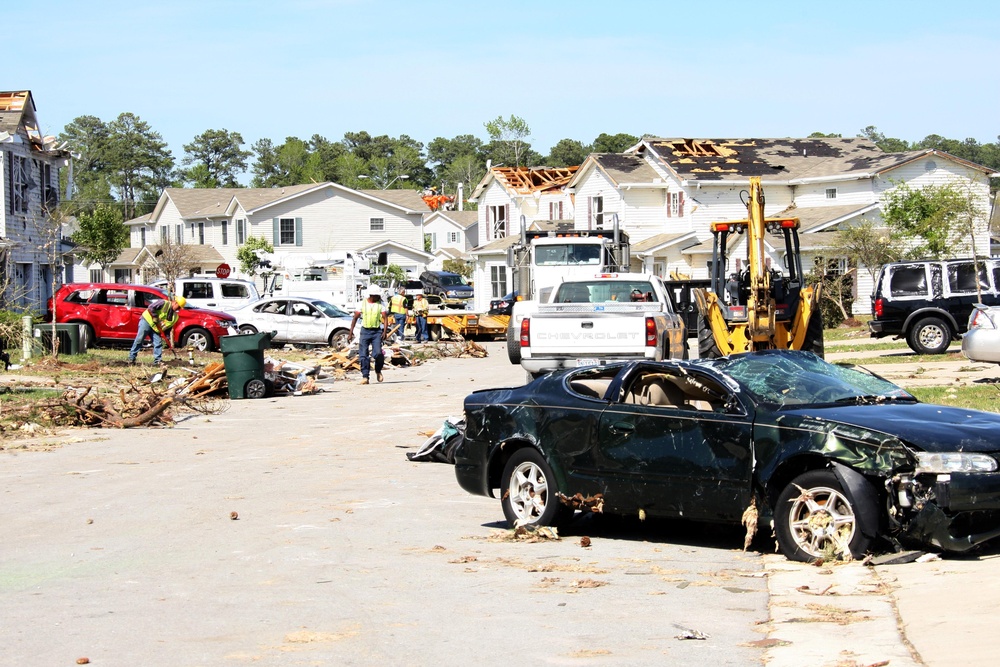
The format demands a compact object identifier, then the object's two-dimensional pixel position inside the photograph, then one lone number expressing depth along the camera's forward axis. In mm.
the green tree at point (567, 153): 162625
